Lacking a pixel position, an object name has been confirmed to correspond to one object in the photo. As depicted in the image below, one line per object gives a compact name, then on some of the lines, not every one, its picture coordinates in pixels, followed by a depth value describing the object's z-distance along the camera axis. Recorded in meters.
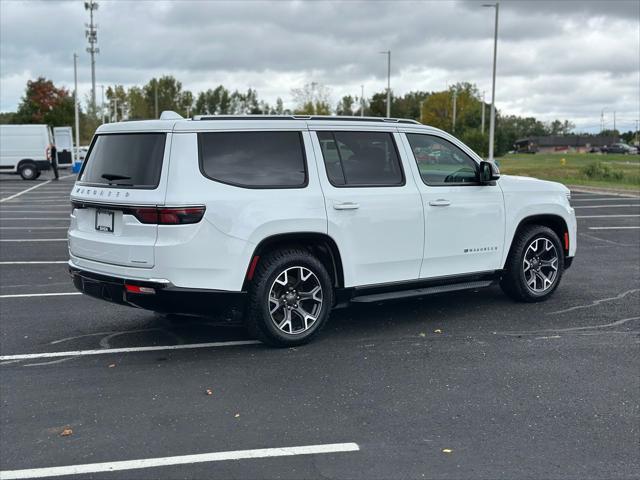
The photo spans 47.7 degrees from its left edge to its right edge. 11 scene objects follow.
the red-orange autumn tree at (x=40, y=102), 73.06
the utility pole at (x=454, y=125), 58.53
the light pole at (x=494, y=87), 36.16
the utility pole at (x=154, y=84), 101.21
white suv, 5.68
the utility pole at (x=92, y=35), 56.28
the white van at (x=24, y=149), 33.38
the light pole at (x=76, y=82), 55.28
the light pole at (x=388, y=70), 50.47
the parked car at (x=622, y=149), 109.56
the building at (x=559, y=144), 143.50
